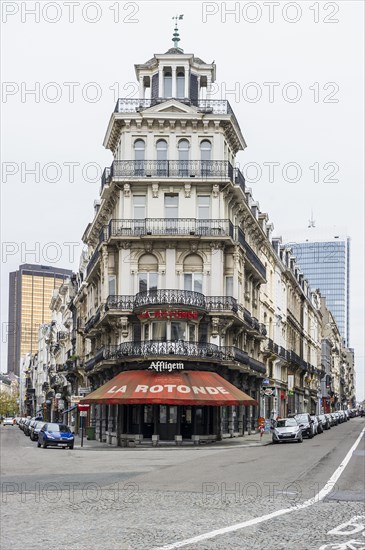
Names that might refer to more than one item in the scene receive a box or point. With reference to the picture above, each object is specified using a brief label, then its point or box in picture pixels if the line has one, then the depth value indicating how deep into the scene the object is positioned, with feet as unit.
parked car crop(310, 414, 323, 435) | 182.55
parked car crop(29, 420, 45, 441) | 183.93
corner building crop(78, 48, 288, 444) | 153.81
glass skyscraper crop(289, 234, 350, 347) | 500.16
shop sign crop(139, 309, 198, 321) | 151.53
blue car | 144.56
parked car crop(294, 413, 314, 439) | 169.39
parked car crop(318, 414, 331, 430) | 217.27
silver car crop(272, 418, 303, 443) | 151.94
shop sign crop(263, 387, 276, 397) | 185.88
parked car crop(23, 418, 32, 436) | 221.25
